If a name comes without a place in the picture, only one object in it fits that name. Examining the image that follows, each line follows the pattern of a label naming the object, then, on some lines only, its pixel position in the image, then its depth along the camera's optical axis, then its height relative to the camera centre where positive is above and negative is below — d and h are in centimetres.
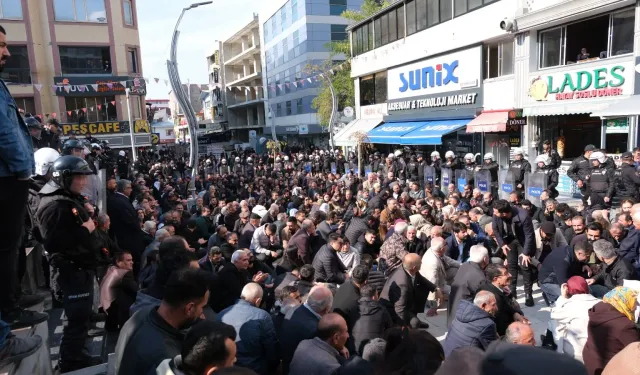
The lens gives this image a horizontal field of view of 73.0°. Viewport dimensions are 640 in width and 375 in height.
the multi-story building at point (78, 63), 2581 +515
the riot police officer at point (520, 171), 1160 -126
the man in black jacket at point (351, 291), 474 -181
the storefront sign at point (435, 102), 1839 +123
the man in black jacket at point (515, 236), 682 -179
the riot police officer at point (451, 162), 1408 -112
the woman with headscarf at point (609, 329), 348 -170
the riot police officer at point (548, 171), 1067 -125
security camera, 1526 +350
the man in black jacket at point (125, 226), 645 -125
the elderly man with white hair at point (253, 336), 386 -179
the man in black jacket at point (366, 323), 436 -195
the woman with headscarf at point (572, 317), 404 -188
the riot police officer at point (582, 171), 1023 -121
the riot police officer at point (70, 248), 387 -92
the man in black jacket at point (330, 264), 646 -196
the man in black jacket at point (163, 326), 247 -112
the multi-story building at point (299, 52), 3872 +784
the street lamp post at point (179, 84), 1114 +144
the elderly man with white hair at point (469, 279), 496 -176
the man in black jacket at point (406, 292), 534 -204
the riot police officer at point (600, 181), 949 -136
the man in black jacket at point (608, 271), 508 -180
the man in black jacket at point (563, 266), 556 -188
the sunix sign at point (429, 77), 1933 +247
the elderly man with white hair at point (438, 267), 625 -203
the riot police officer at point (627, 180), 913 -131
